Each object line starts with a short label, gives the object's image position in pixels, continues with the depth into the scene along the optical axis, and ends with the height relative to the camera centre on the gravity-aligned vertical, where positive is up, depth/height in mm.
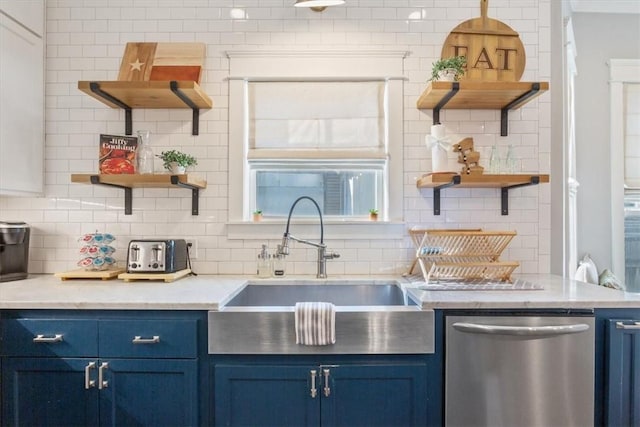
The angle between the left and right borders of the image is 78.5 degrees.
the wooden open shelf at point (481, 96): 1986 +659
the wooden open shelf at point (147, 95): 1996 +662
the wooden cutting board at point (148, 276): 2031 -308
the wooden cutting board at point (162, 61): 2225 +900
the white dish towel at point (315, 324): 1535 -419
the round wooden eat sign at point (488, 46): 2258 +999
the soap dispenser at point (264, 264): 2223 -265
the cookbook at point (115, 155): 2088 +331
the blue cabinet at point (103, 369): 1568 -609
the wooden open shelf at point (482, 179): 1971 +197
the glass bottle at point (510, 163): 2107 +298
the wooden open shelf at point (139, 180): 1985 +193
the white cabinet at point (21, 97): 2031 +654
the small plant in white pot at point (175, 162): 2109 +302
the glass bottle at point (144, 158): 2125 +323
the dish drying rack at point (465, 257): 1975 -200
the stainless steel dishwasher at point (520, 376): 1553 -630
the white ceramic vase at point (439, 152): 2113 +357
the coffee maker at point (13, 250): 2039 -179
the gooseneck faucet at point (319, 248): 2154 -173
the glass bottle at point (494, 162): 2119 +305
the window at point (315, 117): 2322 +603
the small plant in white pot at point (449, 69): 2057 +784
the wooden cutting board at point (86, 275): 2076 -308
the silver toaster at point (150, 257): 2061 -210
